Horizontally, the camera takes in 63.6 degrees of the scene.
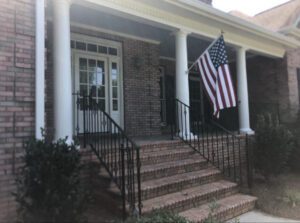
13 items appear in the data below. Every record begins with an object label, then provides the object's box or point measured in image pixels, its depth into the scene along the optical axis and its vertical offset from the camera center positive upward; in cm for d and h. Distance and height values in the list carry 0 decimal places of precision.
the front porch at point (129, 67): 559 +152
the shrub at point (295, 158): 618 -94
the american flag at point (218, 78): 497 +94
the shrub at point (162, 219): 290 -114
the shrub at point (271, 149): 510 -58
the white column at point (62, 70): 389 +93
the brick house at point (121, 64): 319 +139
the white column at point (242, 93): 687 +85
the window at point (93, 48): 571 +194
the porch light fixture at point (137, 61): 657 +175
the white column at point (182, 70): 557 +125
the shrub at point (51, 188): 257 -65
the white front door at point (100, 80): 575 +114
